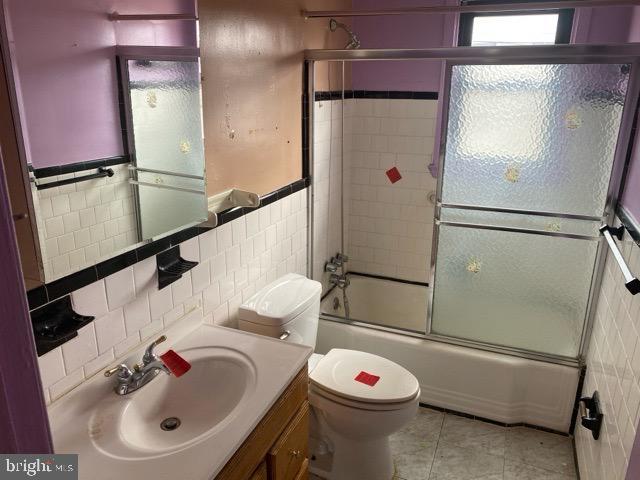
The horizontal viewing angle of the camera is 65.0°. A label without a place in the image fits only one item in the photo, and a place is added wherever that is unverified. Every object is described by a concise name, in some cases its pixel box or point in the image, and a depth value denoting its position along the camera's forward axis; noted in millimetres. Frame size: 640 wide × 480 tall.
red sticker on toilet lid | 2070
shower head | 2643
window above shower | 2791
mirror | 1168
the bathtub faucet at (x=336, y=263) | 3166
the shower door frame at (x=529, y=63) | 1993
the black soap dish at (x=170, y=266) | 1631
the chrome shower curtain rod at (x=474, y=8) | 1847
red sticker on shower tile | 3254
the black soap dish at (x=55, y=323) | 1231
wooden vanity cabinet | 1319
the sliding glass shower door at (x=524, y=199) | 2117
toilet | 1987
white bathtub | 2424
